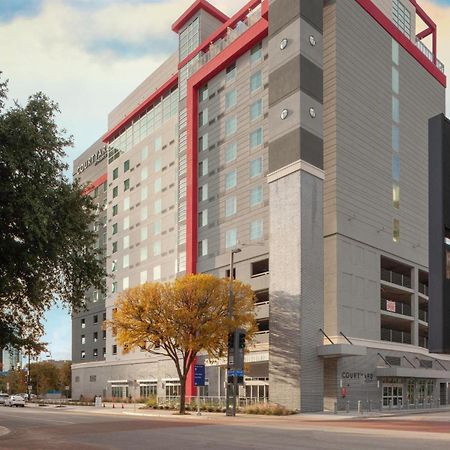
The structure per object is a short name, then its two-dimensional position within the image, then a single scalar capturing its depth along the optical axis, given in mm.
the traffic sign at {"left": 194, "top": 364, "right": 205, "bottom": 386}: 47094
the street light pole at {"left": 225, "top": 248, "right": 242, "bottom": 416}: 42750
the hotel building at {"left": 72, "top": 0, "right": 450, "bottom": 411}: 53500
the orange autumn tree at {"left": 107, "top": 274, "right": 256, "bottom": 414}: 48938
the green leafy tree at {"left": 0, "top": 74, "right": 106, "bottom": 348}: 21719
